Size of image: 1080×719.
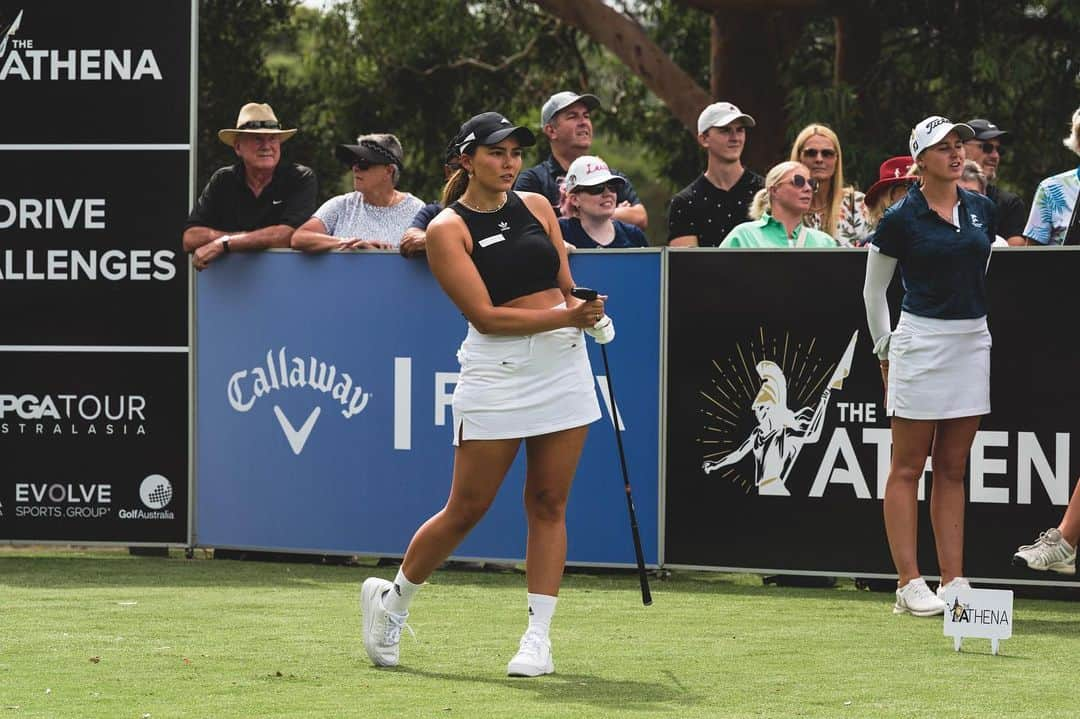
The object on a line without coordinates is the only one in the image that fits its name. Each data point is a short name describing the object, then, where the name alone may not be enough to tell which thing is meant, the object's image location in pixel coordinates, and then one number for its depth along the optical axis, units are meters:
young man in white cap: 20.86
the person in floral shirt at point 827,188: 20.72
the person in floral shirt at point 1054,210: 19.08
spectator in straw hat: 21.02
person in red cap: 19.09
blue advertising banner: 19.75
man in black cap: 20.70
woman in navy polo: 16.77
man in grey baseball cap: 21.00
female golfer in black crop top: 13.77
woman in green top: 19.73
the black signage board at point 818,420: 18.56
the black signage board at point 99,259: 21.30
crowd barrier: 18.66
